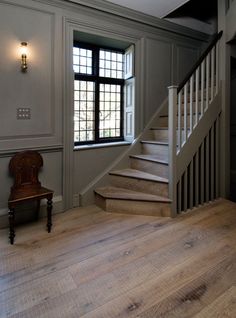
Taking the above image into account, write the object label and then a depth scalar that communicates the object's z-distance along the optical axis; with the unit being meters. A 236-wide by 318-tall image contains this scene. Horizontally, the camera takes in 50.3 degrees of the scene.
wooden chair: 2.51
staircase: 3.07
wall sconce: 2.82
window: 3.70
